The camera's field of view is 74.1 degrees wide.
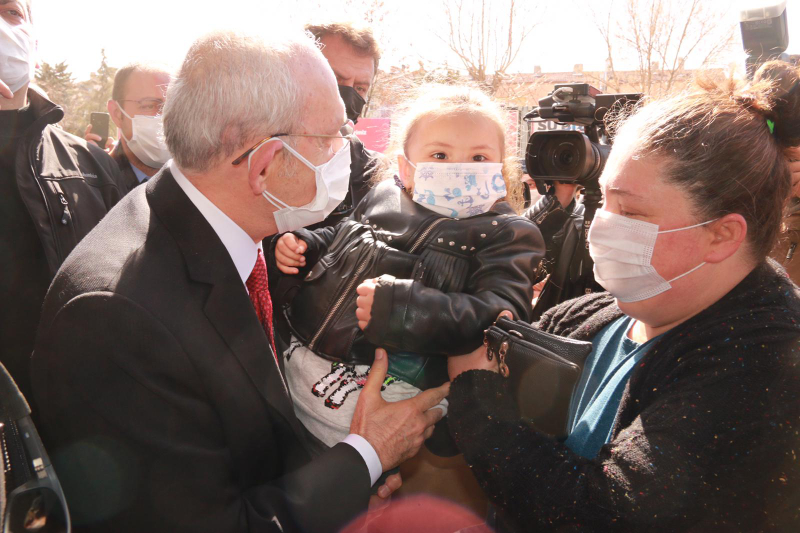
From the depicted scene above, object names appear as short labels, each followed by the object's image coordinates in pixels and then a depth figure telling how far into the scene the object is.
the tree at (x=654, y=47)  18.16
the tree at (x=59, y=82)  30.61
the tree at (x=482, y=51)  18.16
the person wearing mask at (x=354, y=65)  3.32
